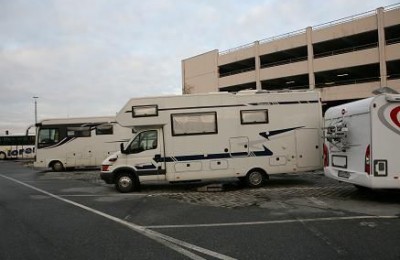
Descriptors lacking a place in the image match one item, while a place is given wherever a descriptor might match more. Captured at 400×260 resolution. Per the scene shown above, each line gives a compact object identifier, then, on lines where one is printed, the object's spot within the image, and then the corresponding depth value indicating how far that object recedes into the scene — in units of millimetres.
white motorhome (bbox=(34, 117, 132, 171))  25734
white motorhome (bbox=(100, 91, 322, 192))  14352
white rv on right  10094
